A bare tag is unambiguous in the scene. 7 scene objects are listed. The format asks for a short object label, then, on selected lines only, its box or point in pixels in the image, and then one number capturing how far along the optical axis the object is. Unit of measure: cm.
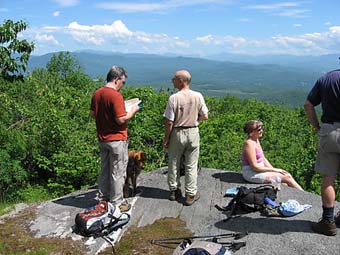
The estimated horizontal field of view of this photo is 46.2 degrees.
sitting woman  686
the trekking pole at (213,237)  512
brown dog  655
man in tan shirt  584
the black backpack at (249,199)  593
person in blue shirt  468
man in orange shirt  561
